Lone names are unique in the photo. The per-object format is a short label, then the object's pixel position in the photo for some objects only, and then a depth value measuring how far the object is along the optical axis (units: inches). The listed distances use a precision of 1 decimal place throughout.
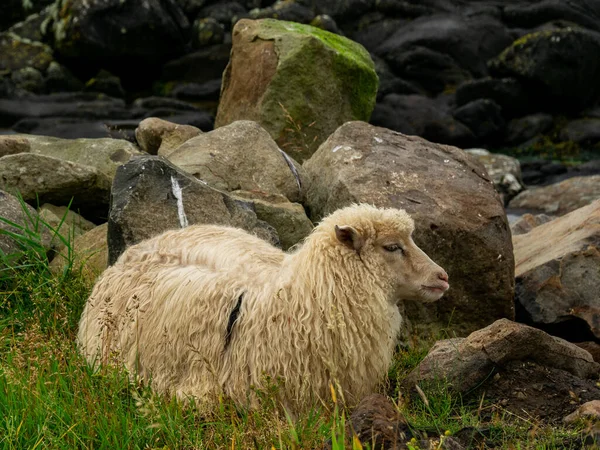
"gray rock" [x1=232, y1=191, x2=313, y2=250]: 307.1
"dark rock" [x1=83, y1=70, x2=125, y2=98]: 1022.4
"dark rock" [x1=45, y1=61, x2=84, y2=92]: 1021.2
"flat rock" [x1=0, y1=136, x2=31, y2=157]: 369.7
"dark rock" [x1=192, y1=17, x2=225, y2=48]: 1115.3
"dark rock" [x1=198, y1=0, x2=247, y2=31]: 1199.6
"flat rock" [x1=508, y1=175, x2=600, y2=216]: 629.9
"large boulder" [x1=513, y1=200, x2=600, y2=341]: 298.0
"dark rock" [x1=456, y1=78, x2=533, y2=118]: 1021.2
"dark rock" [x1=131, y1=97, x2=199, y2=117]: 967.0
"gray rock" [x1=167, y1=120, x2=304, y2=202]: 321.7
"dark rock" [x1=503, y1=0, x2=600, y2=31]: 1182.3
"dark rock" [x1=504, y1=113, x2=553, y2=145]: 990.4
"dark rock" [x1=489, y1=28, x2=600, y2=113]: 1001.5
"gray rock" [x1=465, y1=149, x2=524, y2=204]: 717.3
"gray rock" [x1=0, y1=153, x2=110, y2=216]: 327.3
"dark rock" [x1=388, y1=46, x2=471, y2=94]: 1108.5
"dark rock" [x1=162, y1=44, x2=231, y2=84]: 1069.1
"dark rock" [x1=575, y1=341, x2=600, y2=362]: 287.0
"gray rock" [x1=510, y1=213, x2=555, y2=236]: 450.9
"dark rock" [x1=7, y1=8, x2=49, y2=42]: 1110.2
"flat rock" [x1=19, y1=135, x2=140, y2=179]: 368.2
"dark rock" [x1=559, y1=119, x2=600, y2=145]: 960.3
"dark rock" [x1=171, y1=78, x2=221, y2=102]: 1023.6
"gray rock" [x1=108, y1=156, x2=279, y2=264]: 274.1
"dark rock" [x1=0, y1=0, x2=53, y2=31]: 1221.7
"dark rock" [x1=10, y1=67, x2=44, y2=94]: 1010.7
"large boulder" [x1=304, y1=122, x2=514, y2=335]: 297.4
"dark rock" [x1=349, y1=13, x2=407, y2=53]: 1186.6
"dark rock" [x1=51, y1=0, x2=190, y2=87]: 1026.1
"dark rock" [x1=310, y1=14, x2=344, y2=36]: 1085.8
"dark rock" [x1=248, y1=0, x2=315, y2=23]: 1126.3
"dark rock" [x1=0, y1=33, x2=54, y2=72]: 1060.5
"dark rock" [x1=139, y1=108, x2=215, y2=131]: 907.4
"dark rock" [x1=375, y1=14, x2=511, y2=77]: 1141.7
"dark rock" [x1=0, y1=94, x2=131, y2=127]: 914.1
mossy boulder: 412.5
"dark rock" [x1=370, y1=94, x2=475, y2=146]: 970.7
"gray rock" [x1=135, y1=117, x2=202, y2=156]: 388.2
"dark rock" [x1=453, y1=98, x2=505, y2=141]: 987.3
